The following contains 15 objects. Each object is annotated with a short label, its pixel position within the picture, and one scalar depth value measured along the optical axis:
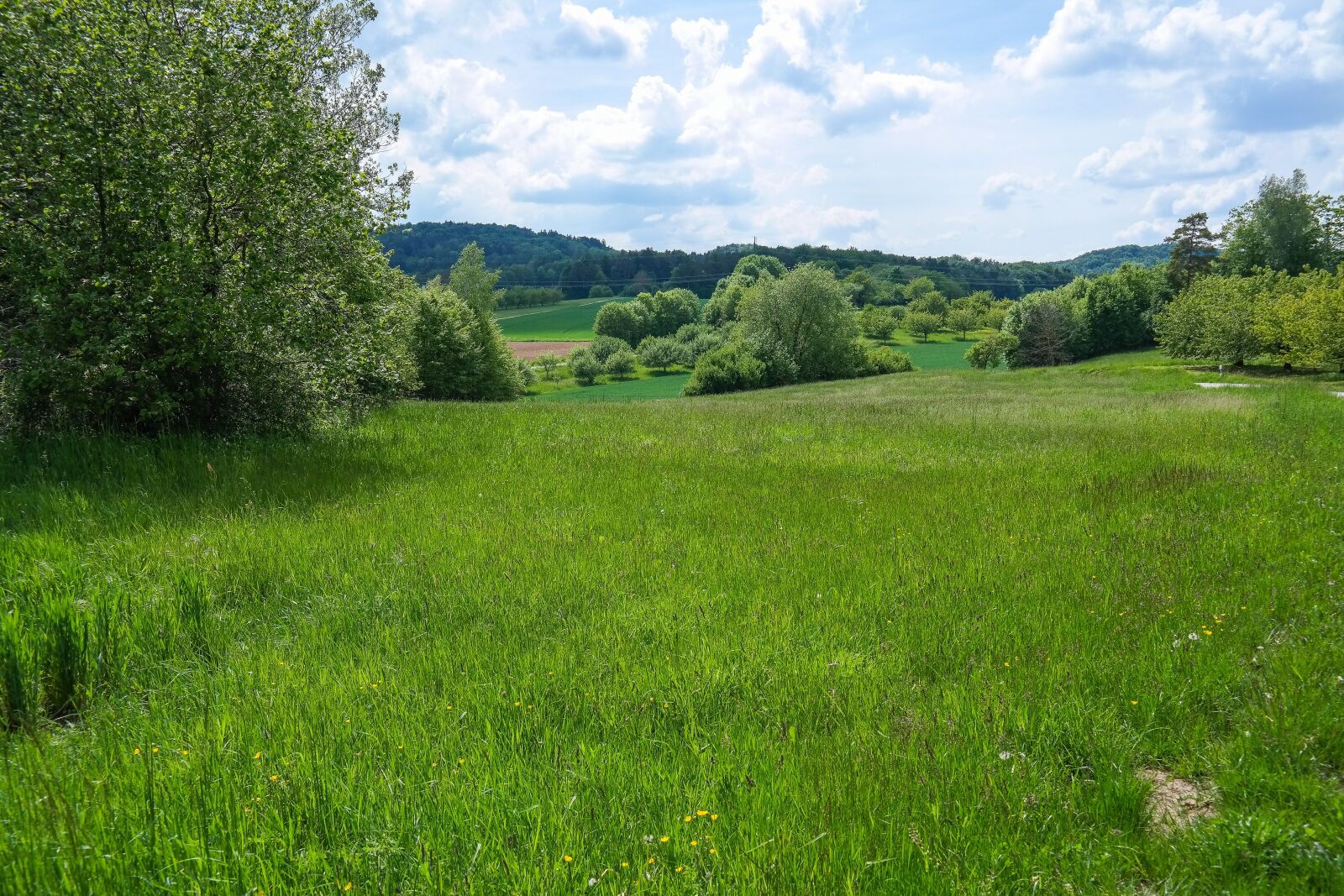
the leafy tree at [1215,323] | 46.00
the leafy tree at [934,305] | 143.12
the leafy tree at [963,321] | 132.25
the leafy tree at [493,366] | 51.38
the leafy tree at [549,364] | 96.38
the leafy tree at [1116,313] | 84.44
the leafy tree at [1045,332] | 81.25
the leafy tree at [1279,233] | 70.81
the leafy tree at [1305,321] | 36.53
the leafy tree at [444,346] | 45.34
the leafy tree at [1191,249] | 83.12
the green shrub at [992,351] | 86.30
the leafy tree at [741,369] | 61.56
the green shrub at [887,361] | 77.00
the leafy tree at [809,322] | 66.81
